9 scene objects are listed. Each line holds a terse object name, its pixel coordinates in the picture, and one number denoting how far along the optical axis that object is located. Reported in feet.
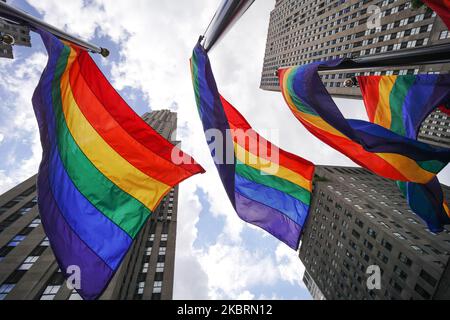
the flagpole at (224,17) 13.89
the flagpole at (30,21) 13.52
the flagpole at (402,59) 16.74
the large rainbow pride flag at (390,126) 19.24
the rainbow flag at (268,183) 25.03
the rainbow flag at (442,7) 16.45
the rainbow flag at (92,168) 16.30
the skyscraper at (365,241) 142.10
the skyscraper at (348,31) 120.78
